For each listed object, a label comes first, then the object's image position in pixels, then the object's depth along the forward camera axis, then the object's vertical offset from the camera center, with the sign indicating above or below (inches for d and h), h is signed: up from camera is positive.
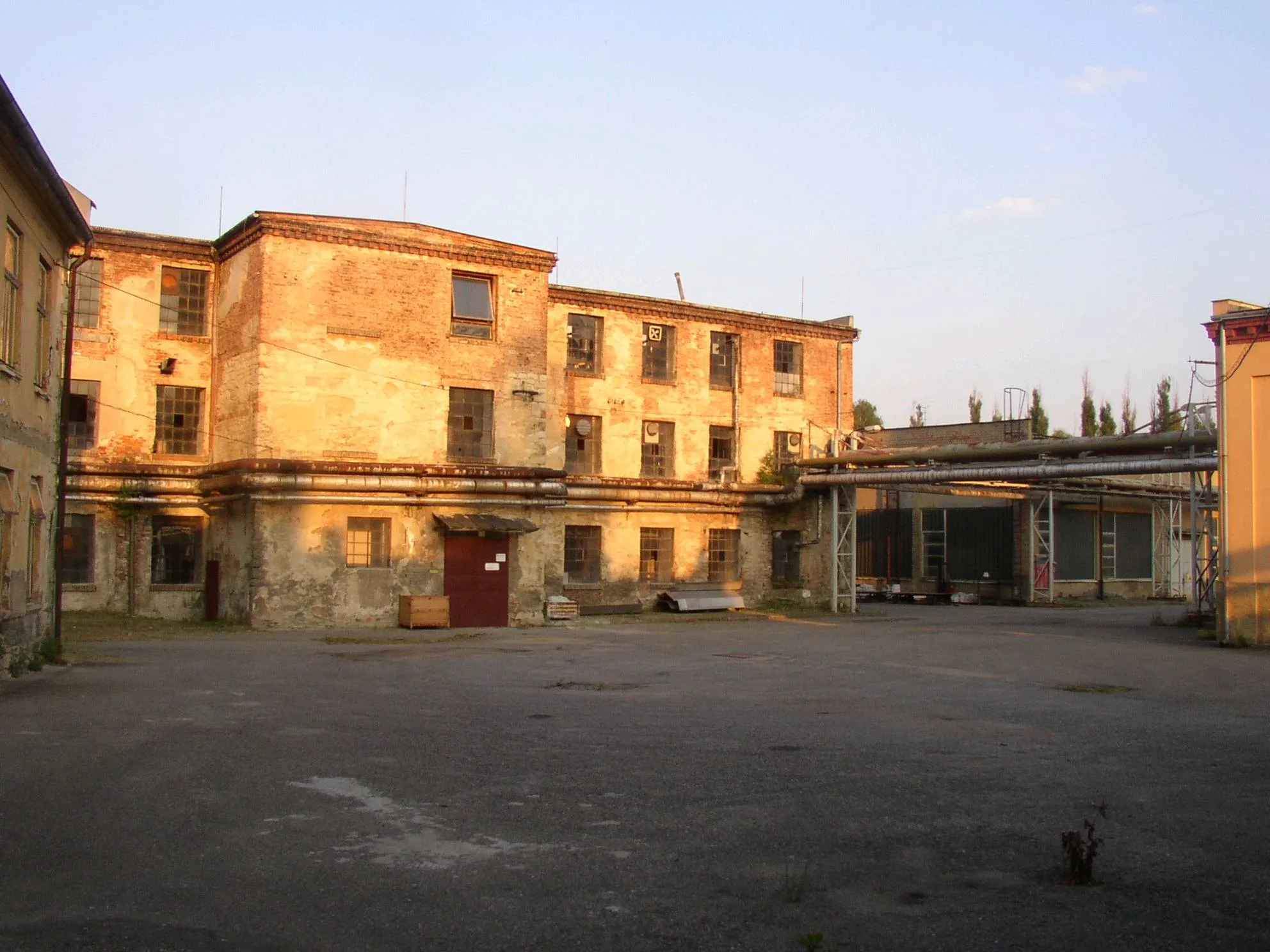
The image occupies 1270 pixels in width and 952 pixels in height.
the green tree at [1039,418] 2437.0 +337.0
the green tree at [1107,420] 2824.8 +355.9
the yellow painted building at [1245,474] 833.5 +68.7
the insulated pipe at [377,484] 970.1 +60.0
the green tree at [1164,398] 2775.6 +410.4
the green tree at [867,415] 3080.7 +402.7
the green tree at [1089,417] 2837.1 +364.4
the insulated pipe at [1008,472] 941.8 +84.1
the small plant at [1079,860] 239.3 -60.9
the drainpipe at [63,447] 740.6 +63.9
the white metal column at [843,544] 1295.5 +18.1
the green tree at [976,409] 3051.2 +408.5
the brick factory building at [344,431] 1000.2 +111.8
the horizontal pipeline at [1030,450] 940.6 +103.9
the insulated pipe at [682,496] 1222.9 +67.5
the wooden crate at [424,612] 1010.1 -51.9
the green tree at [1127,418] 2800.2 +367.7
